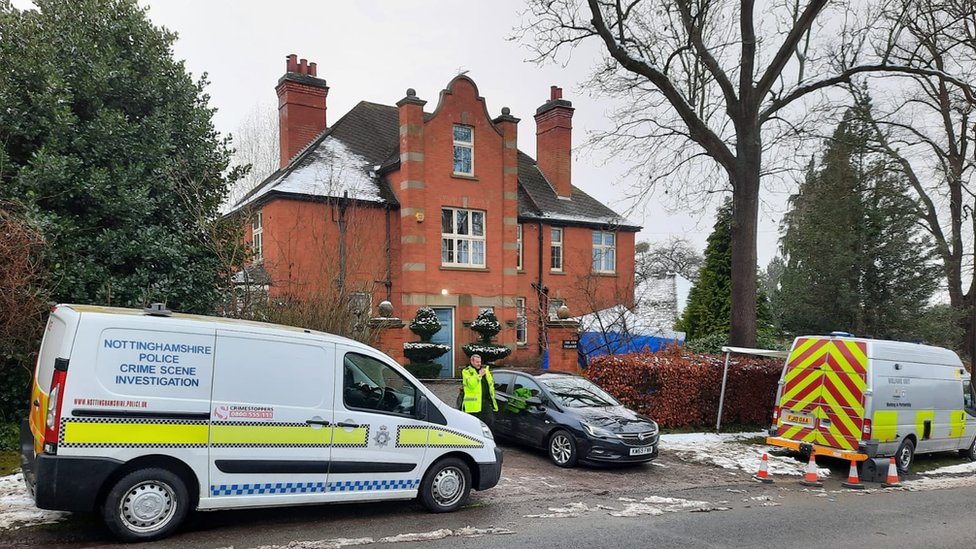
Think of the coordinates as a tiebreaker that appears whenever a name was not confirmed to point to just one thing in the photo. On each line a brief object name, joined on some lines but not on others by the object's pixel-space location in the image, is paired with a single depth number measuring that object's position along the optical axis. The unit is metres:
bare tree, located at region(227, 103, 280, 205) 35.25
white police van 5.53
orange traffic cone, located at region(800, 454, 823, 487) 10.06
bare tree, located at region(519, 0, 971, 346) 15.89
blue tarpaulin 20.91
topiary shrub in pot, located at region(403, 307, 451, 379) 20.27
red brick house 21.33
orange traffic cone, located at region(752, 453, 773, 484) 10.18
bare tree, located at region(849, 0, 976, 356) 19.16
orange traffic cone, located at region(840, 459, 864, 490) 10.04
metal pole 13.80
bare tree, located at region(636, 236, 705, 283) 51.00
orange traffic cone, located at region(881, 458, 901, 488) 10.39
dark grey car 10.02
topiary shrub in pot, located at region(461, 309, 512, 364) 21.84
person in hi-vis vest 10.60
